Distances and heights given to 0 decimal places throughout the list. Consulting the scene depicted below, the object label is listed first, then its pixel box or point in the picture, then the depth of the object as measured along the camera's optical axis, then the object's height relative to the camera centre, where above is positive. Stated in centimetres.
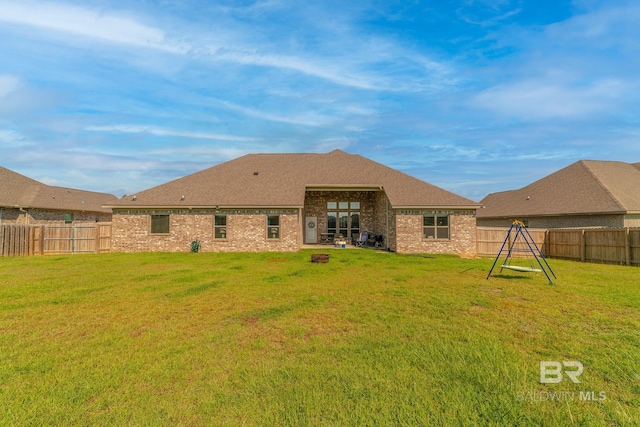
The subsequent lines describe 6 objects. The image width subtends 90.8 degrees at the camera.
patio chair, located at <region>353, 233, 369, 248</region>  2247 -127
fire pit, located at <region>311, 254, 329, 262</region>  1426 -164
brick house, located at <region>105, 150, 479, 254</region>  1892 +38
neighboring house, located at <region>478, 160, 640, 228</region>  1875 +150
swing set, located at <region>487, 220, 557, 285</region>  1759 -143
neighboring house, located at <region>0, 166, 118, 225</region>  2345 +155
